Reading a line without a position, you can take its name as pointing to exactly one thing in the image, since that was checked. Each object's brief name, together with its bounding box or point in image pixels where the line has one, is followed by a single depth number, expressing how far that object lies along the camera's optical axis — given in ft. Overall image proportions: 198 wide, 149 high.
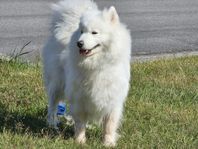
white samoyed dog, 18.45
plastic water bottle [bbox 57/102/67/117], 22.65
